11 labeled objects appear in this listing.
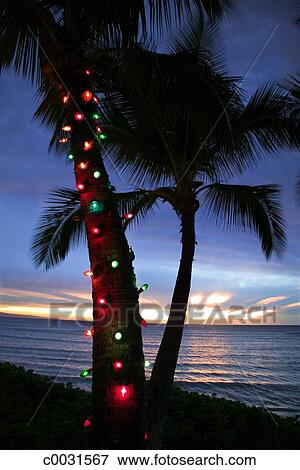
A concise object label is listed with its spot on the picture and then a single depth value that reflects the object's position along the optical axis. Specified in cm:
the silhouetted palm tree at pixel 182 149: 423
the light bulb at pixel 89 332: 394
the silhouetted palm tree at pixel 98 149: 368
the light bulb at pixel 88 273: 404
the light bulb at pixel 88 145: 415
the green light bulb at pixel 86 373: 406
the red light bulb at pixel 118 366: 367
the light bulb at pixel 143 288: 409
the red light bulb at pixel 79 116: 425
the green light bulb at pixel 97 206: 399
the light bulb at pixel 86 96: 429
